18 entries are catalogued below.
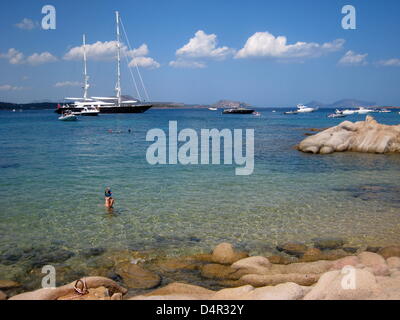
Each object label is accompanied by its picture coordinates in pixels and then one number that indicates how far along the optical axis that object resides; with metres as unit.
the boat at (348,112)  177.77
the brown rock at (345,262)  10.37
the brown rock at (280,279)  9.62
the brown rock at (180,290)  8.80
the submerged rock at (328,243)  12.66
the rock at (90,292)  7.98
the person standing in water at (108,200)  16.81
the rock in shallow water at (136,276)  9.93
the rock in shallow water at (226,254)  11.46
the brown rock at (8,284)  9.83
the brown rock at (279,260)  11.49
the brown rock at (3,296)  8.69
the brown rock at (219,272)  10.36
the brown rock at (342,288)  7.36
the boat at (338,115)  136.05
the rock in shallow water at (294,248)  12.16
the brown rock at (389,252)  11.69
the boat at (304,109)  196.38
